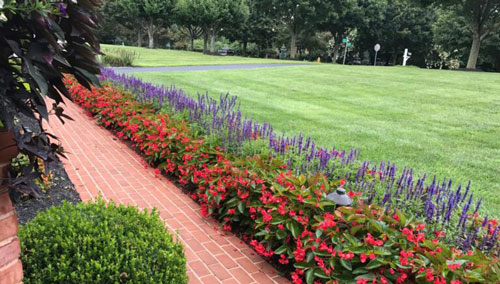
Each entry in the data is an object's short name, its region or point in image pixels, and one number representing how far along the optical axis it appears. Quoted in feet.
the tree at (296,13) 123.00
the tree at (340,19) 129.39
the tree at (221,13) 125.08
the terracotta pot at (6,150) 5.01
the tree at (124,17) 138.69
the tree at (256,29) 142.22
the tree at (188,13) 127.78
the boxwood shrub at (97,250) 6.89
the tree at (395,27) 142.92
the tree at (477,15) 93.50
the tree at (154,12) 135.74
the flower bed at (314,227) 8.21
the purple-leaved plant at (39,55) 4.06
